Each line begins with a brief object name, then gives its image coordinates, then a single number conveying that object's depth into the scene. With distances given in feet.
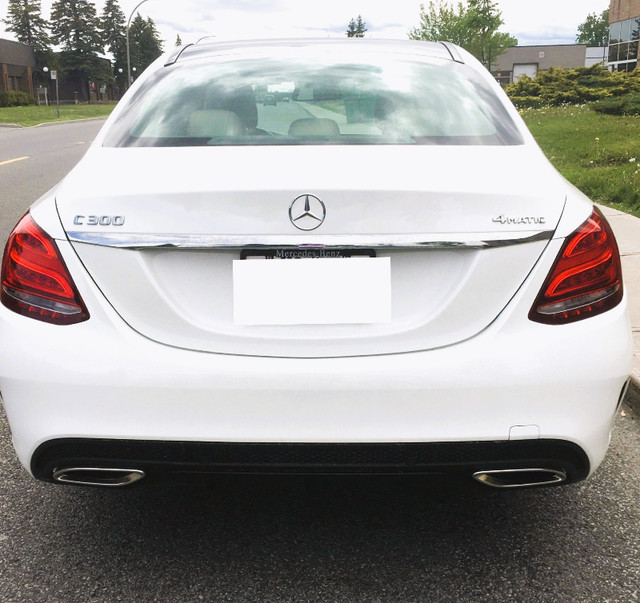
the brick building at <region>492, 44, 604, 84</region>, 330.30
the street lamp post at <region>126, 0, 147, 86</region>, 147.95
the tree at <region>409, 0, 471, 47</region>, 220.64
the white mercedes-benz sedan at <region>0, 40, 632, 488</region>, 6.70
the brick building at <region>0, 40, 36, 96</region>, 280.31
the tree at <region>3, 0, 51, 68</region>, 328.29
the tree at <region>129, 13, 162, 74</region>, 406.21
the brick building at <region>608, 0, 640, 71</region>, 153.17
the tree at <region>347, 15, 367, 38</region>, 494.26
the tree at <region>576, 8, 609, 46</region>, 532.73
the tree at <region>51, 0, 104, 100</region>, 336.90
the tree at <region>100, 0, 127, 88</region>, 377.50
